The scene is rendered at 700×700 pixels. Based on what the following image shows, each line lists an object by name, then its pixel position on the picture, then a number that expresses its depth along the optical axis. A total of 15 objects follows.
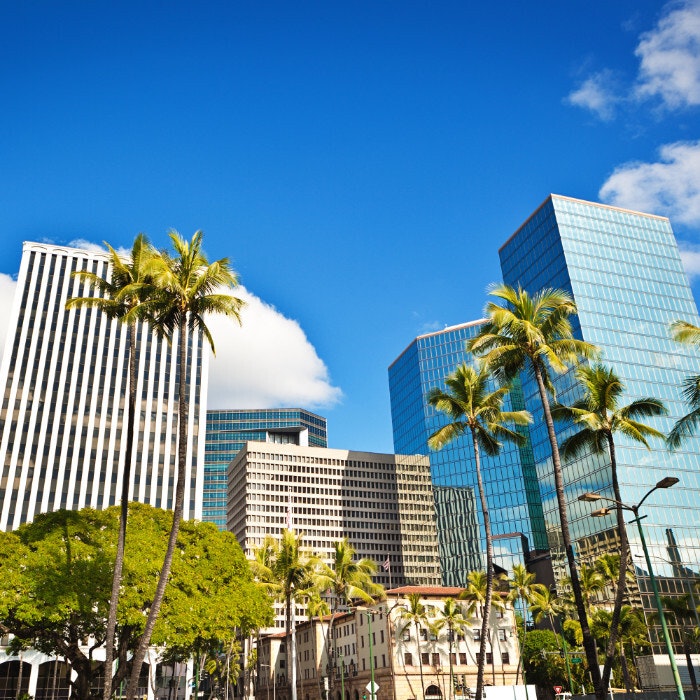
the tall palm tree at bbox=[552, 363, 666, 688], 34.09
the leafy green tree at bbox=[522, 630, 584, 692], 76.50
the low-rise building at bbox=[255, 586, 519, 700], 71.94
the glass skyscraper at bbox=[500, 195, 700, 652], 88.44
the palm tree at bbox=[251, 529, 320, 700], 57.56
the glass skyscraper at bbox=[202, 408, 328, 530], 192.98
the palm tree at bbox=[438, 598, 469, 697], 72.19
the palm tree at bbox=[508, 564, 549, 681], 76.83
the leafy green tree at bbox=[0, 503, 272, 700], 36.88
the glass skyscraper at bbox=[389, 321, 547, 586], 130.75
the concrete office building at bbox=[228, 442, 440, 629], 155.38
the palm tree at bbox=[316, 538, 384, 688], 62.10
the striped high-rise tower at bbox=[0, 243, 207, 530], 105.50
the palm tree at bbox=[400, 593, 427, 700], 71.88
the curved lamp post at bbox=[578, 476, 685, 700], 24.83
